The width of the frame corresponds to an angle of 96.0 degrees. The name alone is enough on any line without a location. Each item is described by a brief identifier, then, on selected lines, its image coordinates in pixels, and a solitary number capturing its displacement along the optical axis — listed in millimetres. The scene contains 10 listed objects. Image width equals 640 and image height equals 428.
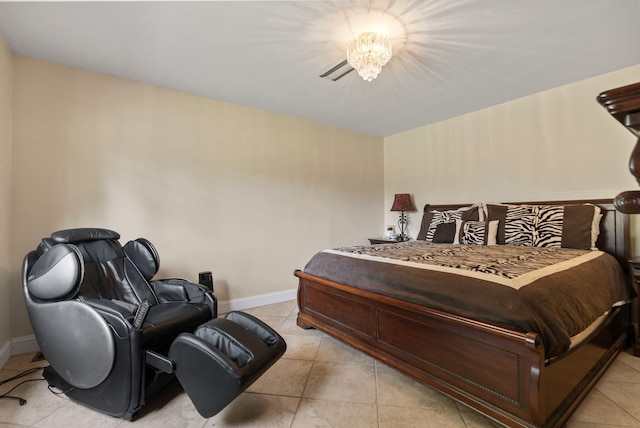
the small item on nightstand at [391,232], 4384
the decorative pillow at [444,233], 3242
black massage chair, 1432
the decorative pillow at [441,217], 3316
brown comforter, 1390
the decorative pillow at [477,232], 2963
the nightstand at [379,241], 4043
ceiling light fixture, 1954
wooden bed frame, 1333
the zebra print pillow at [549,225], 2527
